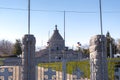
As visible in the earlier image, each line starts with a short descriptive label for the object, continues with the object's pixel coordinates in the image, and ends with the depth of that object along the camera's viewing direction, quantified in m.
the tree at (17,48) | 76.70
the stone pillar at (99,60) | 10.83
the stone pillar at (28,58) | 10.76
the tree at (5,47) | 92.36
